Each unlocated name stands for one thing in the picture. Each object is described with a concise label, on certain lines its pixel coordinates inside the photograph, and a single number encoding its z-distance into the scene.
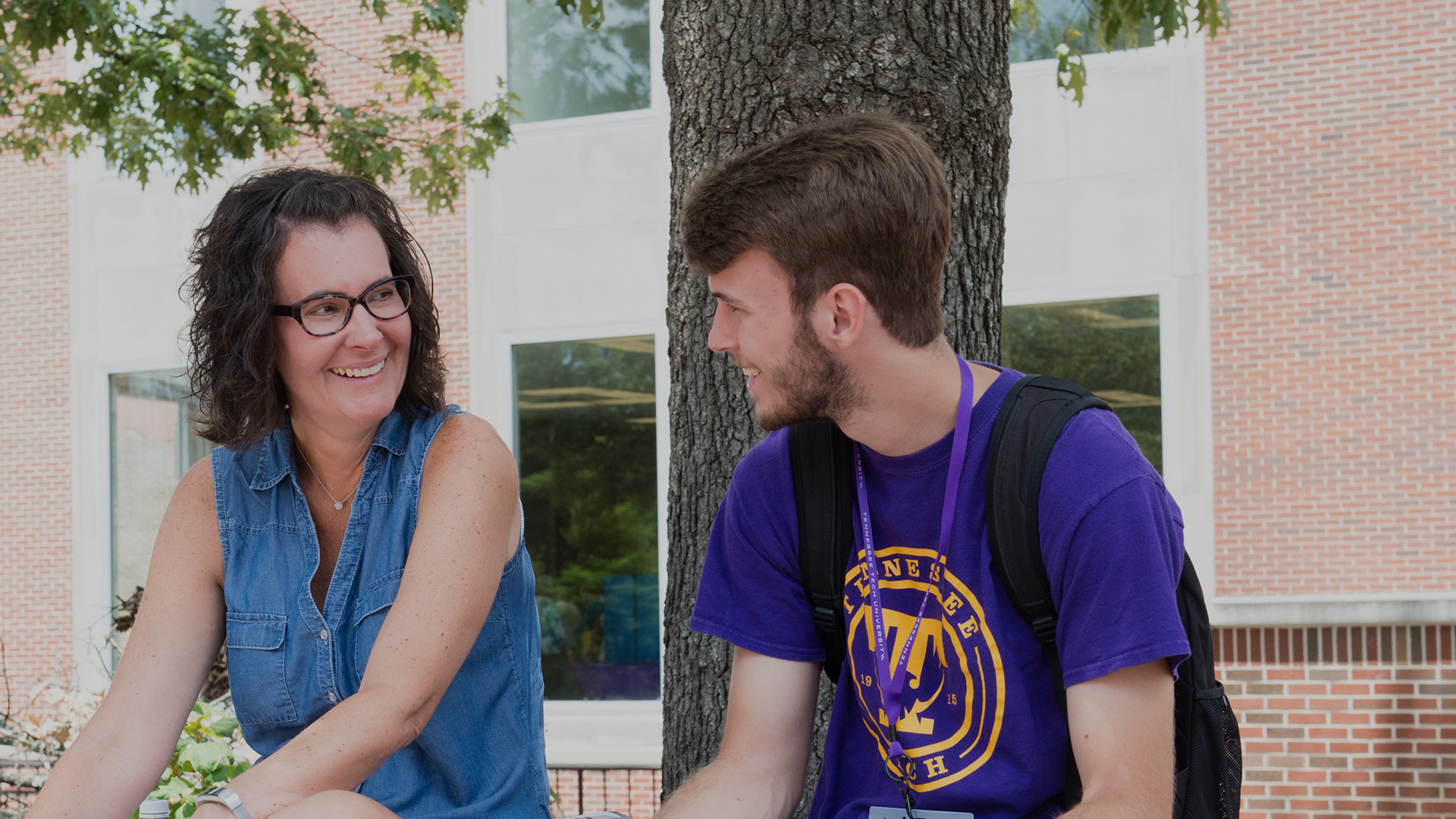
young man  1.75
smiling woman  2.12
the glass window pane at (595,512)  9.67
